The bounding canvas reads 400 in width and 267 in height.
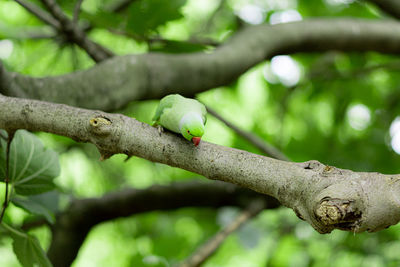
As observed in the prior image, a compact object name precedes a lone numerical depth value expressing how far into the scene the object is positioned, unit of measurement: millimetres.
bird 2833
